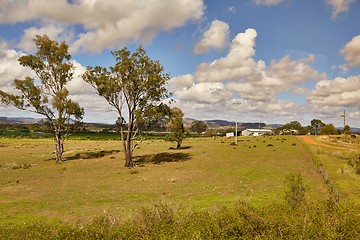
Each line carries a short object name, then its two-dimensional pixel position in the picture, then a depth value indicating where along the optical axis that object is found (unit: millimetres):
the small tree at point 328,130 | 159900
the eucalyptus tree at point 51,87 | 52031
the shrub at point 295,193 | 18609
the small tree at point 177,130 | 71625
